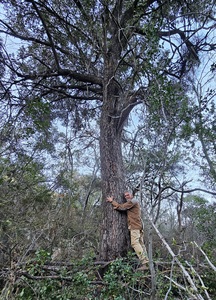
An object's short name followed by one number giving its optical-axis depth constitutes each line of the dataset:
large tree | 3.69
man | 3.19
